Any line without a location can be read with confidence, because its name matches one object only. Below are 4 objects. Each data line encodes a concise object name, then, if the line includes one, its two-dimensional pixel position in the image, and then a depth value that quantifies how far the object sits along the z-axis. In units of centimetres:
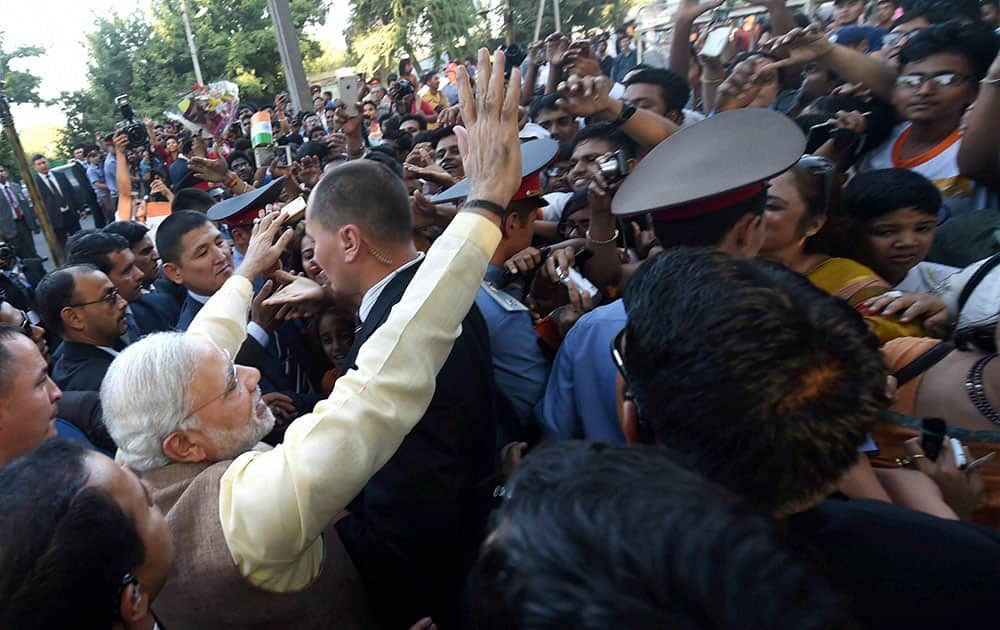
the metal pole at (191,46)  2434
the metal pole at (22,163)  532
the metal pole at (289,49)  882
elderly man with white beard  122
